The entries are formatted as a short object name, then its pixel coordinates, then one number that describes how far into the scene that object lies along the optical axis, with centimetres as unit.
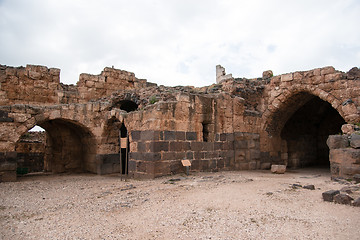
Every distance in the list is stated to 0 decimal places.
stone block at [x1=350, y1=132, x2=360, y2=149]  632
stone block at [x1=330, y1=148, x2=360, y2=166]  625
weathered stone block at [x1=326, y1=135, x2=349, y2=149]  663
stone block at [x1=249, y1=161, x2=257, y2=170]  932
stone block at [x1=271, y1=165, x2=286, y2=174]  863
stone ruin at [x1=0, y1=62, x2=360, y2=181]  714
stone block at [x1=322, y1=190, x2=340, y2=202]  415
